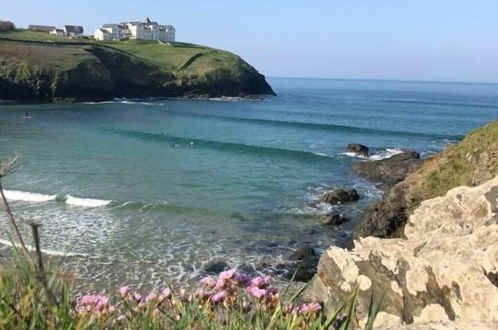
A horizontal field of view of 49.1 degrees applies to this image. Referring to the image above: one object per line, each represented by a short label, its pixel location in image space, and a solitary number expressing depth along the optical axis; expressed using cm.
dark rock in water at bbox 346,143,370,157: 3973
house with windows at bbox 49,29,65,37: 14965
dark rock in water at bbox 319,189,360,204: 2428
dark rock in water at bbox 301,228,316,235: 1958
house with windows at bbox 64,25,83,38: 15770
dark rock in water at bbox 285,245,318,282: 1510
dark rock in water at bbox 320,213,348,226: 2077
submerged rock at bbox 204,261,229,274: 1525
